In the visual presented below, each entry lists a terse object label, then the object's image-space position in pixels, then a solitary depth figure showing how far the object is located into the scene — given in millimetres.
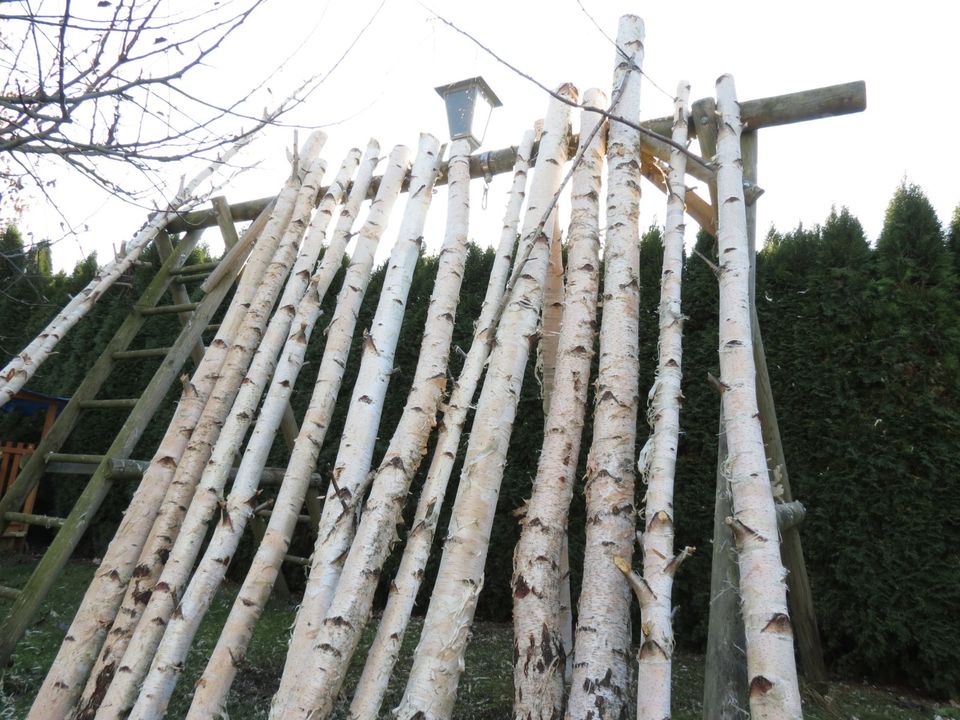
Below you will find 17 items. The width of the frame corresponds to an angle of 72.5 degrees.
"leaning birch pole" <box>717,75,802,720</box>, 1718
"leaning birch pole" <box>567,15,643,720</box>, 1985
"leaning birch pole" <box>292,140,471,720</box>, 2150
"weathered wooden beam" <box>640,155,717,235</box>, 2951
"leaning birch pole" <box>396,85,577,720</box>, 2029
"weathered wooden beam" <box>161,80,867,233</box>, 2676
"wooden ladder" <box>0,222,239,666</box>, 3042
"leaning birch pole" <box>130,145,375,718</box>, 2461
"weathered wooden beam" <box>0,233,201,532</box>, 3676
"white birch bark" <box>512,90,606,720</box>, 2055
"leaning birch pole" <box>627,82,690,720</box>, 1819
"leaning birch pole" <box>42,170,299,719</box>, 2645
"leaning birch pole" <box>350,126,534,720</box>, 2102
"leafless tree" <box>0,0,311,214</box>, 1920
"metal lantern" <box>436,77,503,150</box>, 3689
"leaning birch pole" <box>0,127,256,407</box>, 3508
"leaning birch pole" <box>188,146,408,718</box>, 2406
